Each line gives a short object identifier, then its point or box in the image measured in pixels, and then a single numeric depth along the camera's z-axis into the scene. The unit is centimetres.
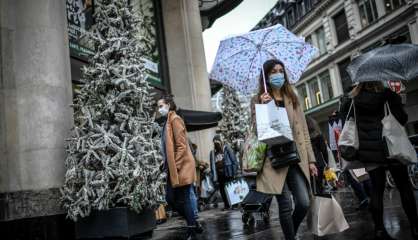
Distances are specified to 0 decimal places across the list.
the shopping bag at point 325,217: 407
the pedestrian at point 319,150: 617
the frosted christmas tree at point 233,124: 1773
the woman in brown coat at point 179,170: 574
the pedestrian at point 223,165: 1116
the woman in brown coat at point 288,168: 388
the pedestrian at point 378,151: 409
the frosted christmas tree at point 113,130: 552
